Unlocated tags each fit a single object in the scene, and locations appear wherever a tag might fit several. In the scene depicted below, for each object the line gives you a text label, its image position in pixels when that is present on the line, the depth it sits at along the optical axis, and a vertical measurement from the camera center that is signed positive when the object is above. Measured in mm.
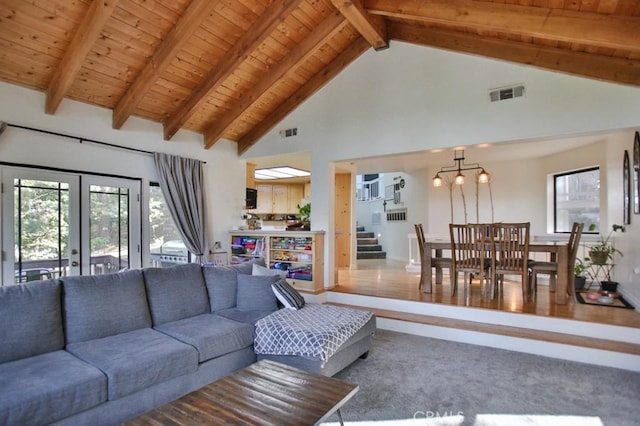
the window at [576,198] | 5906 +257
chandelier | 5883 +973
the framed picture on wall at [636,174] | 3988 +458
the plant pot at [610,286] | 4992 -1072
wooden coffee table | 1605 -956
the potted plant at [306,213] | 5965 +11
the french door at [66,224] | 3529 -110
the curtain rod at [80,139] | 3588 +892
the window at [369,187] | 11617 +930
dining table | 4152 -677
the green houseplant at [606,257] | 4926 -646
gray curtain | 4840 +268
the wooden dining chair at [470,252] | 4414 -519
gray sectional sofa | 1917 -916
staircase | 9760 -1003
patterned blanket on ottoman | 2664 -960
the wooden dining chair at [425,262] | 4879 -689
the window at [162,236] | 4883 -324
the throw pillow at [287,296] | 3332 -801
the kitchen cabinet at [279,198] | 9039 +414
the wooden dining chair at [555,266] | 4246 -668
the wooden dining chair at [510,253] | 4180 -495
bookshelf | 5207 -615
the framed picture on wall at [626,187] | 4422 +332
